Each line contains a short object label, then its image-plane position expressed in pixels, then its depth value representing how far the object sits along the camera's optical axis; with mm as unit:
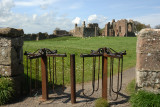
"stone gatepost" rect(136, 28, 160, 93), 5094
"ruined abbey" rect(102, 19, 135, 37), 47438
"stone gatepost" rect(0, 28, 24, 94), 6141
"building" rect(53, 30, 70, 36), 42156
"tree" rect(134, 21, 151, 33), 66131
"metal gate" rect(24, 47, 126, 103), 5453
